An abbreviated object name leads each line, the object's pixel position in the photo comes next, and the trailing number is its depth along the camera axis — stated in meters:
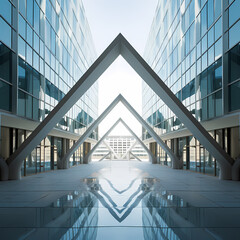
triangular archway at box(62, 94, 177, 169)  27.55
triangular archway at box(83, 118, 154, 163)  39.75
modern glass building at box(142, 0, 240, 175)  15.73
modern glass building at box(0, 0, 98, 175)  15.26
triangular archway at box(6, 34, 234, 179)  15.68
